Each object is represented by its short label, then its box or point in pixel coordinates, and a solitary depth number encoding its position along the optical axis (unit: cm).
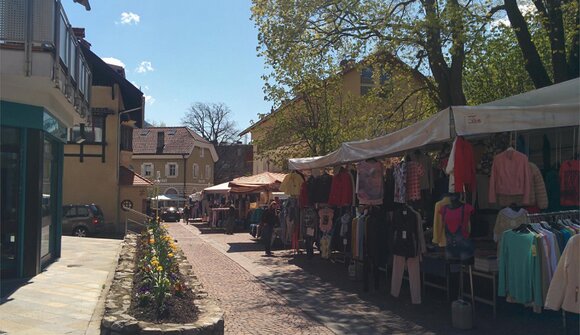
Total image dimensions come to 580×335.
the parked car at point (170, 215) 4609
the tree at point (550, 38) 1292
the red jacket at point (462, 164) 716
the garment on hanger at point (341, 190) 1281
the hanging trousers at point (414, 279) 873
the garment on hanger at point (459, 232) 739
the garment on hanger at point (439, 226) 777
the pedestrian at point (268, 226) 1702
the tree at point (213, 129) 7856
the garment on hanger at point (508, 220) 689
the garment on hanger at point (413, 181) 978
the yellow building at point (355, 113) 1811
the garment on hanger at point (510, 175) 730
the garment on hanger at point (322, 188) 1396
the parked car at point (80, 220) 2384
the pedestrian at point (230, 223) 2783
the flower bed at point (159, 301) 595
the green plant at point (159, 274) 676
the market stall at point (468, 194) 664
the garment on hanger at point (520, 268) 618
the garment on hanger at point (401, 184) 985
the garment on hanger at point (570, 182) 765
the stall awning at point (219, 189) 3030
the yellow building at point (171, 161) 6206
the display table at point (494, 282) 748
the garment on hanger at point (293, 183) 1608
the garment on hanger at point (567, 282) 539
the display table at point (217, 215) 3231
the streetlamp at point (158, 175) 5945
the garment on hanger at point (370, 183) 1063
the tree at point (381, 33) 1353
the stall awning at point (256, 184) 2369
